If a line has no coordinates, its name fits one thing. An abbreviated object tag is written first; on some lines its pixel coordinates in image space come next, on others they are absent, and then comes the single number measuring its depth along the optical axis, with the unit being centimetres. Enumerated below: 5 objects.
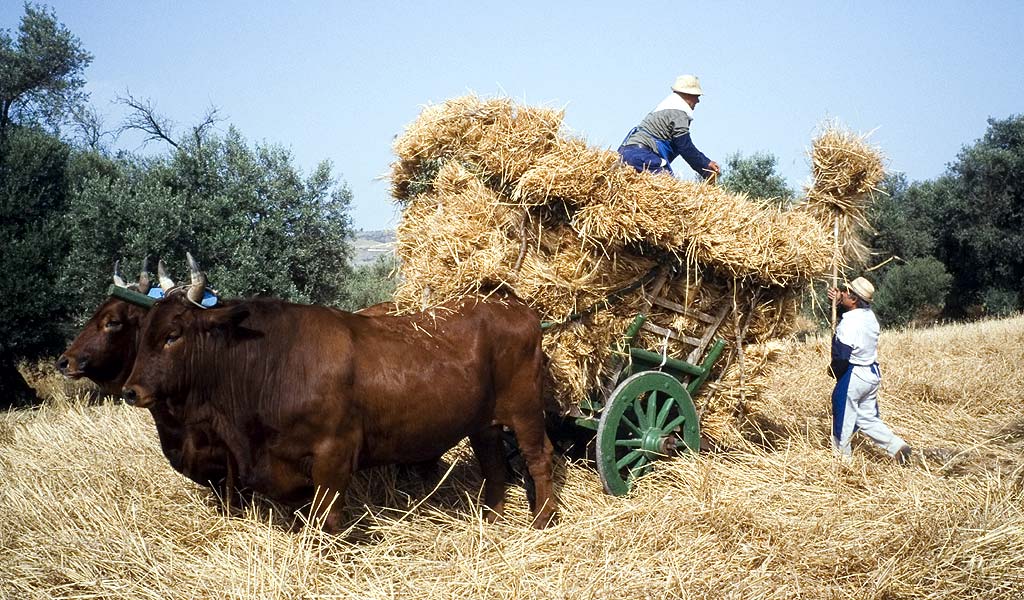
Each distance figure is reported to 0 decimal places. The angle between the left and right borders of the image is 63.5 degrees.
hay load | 551
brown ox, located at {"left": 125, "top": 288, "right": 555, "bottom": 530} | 464
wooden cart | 588
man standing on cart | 709
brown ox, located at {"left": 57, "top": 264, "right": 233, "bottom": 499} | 520
